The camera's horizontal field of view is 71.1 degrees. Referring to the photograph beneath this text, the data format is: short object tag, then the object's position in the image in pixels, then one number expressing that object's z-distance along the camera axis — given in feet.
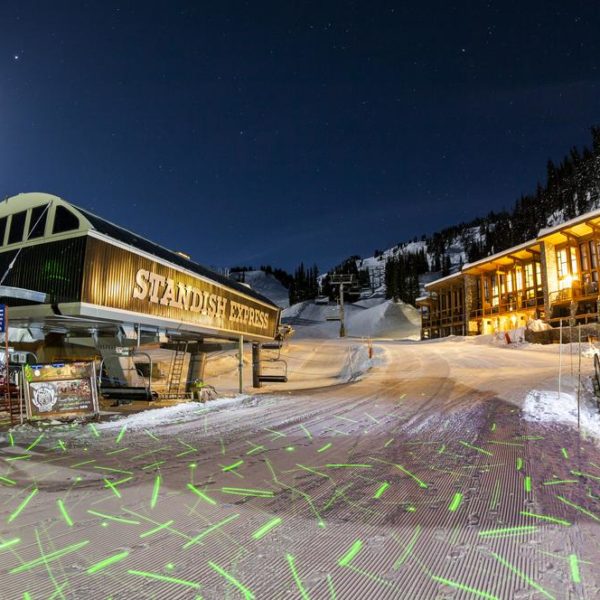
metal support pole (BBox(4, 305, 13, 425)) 34.63
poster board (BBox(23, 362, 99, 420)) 35.27
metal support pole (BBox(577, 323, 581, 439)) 27.21
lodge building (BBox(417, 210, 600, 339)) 105.09
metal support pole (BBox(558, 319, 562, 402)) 43.16
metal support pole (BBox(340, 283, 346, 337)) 193.61
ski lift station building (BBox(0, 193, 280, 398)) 39.45
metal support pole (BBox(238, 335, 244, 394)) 61.13
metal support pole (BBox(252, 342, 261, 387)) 77.76
